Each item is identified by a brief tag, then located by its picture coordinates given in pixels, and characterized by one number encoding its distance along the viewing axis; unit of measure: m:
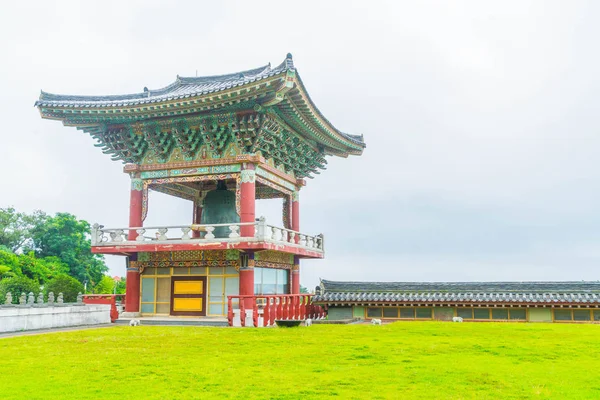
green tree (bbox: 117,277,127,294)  50.71
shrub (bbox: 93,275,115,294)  49.19
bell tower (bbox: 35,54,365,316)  24.23
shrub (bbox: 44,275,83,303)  32.47
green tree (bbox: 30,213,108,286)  49.44
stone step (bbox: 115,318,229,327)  23.09
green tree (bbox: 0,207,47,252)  51.59
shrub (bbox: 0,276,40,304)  30.31
